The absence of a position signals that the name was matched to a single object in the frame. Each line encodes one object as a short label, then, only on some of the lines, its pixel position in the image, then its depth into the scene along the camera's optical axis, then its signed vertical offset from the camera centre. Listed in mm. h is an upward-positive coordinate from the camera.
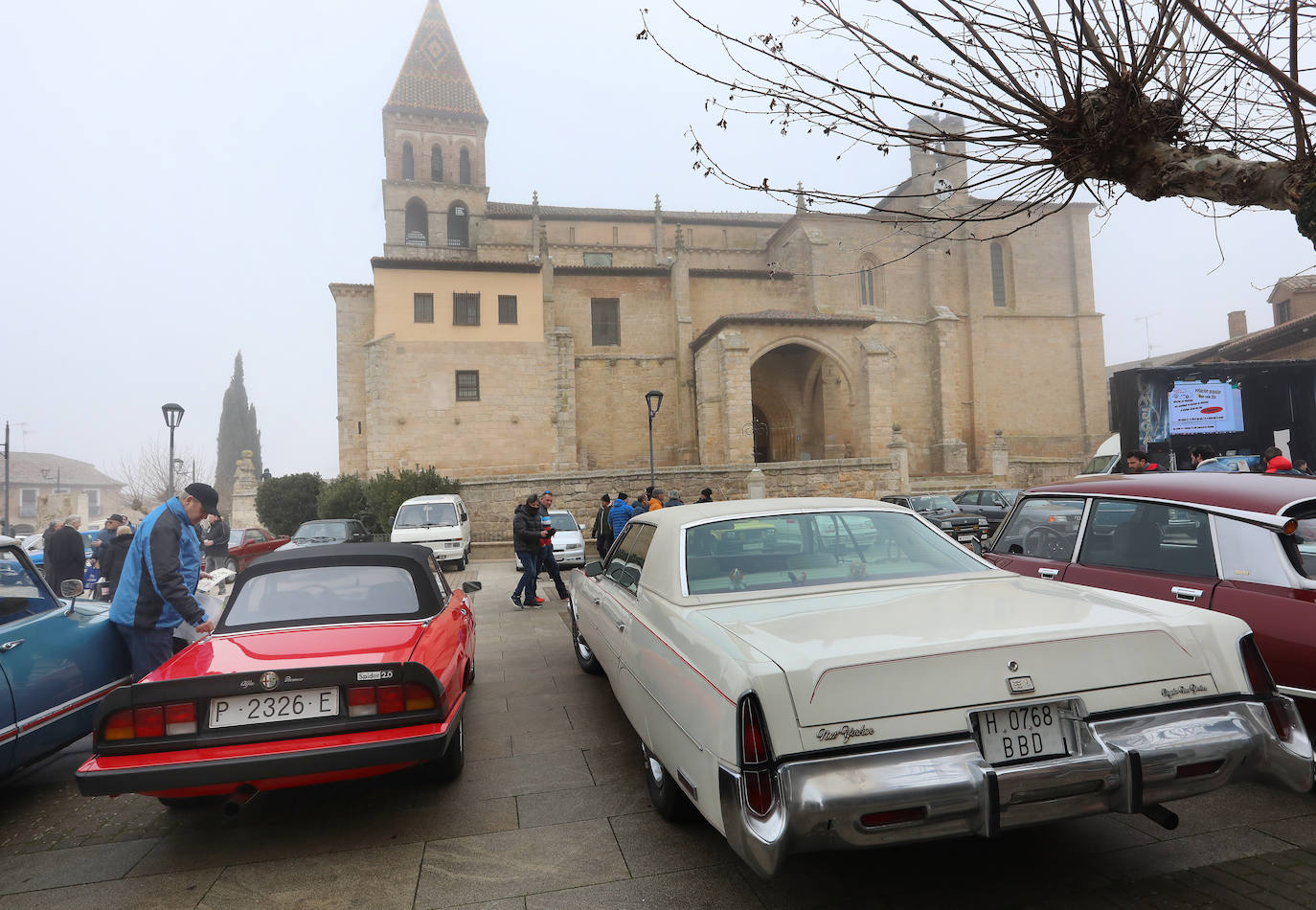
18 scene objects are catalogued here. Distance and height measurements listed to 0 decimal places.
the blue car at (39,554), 15311 -1508
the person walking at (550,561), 10477 -1342
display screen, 13266 +808
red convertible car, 2953 -1059
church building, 28266 +5985
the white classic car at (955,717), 2080 -836
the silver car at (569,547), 15164 -1635
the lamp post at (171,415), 16214 +1667
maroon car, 3068 -522
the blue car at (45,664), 3428 -955
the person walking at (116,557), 9021 -926
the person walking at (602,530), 13336 -1137
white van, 15898 -1167
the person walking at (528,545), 10141 -1041
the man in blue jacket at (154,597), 4277 -680
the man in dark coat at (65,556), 10305 -994
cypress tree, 64688 +4932
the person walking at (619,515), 12695 -819
